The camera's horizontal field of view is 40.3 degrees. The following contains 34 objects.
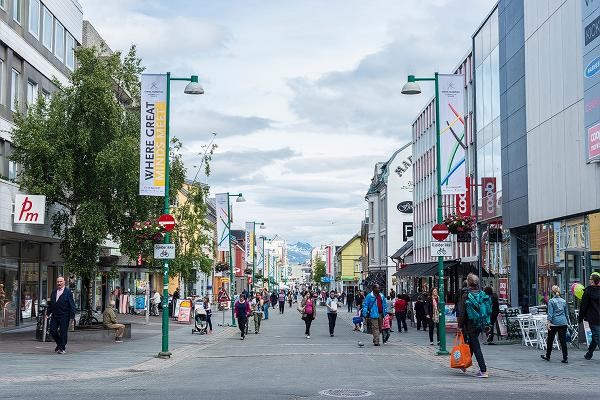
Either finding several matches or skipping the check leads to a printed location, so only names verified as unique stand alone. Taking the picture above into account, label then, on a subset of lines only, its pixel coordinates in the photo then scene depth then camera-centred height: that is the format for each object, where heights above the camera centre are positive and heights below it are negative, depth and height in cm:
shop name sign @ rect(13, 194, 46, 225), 2523 +230
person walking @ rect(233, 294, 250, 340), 3016 -110
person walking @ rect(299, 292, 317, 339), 3039 -109
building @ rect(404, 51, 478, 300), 4078 +577
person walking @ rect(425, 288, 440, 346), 2539 -91
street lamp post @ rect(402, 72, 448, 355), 2080 +269
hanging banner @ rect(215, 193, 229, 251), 3891 +297
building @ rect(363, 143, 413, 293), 7975 +743
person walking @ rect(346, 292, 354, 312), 6731 -141
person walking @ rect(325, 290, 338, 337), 3147 -105
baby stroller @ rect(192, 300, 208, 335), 3234 -148
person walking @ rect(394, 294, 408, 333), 3316 -123
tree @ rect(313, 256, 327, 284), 18230 +250
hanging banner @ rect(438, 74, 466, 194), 2158 +399
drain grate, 1212 -168
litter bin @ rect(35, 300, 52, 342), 2455 -134
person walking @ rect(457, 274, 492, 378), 1516 -64
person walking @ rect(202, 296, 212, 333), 3250 -101
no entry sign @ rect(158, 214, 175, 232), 2019 +151
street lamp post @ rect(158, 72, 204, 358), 2036 +234
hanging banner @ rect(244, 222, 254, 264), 5397 +335
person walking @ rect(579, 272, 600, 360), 1820 -66
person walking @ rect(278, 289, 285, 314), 6233 -139
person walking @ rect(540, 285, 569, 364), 1836 -86
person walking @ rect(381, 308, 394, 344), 2561 -144
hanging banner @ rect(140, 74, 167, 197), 2105 +384
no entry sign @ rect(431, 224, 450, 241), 2138 +129
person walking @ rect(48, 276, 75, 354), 2073 -77
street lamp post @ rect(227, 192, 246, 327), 3931 +306
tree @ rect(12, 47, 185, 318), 2514 +380
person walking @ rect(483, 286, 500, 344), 2467 -88
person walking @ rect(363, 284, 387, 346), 2477 -85
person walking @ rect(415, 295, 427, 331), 3428 -128
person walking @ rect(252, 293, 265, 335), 3412 -140
